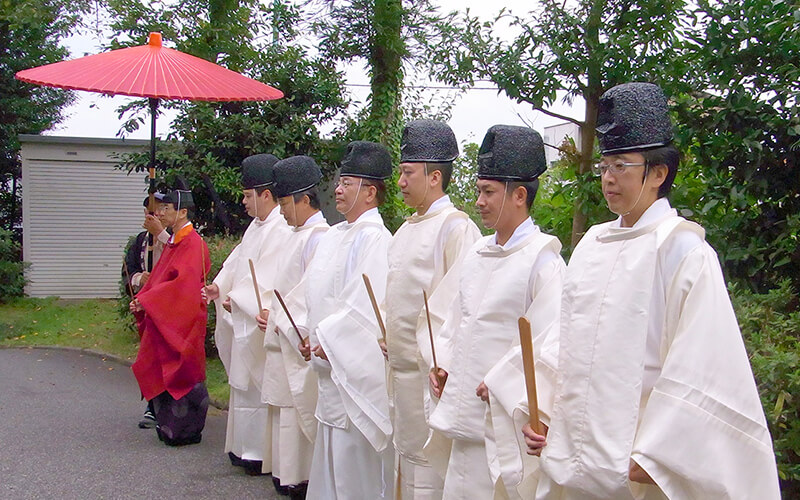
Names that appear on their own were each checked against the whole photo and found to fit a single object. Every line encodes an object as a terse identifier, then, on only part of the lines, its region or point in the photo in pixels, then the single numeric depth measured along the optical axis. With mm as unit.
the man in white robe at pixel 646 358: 2449
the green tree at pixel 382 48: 11117
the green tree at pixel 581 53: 5633
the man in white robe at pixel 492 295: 3408
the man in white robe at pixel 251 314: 6277
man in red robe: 6984
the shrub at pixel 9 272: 15922
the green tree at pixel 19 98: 18750
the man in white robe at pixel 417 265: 4227
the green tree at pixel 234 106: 11938
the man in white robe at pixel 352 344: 4789
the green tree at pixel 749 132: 4375
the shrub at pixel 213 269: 10305
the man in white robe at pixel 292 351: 5500
